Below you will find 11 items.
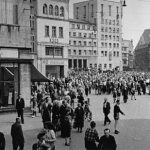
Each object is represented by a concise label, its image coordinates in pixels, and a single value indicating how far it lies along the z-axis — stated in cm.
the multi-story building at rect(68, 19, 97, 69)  9481
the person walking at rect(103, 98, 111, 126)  2038
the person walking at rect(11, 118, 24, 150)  1281
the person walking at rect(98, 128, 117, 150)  1038
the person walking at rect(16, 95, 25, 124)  2113
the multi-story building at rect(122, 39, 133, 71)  13962
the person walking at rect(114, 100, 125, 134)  1840
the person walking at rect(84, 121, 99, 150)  1138
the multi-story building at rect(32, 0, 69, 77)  6306
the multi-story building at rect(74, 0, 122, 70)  10225
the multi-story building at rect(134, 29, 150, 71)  14315
